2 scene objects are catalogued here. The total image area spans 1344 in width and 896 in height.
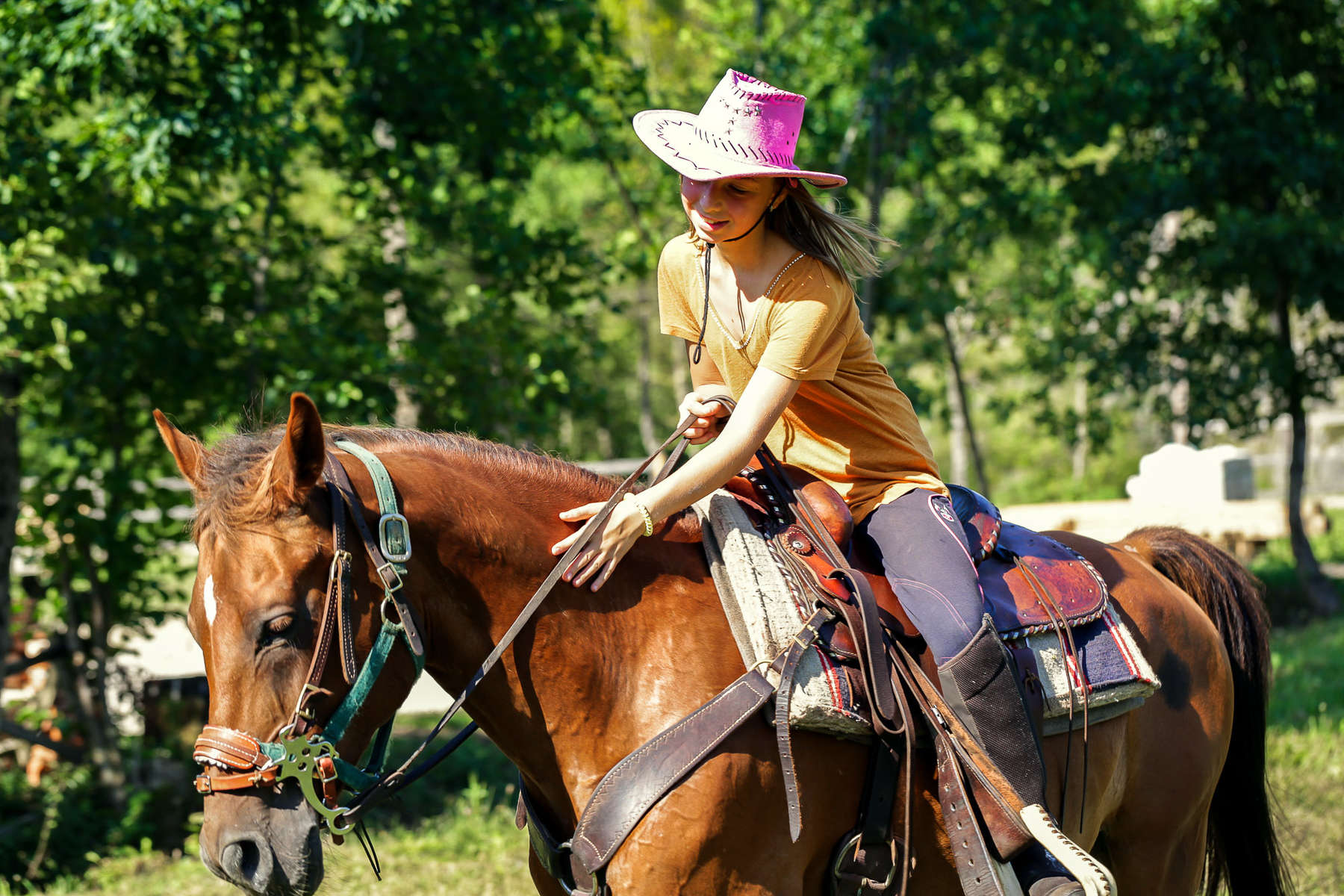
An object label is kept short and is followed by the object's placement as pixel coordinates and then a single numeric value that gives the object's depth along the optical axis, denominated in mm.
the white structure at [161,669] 7586
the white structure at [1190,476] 13031
